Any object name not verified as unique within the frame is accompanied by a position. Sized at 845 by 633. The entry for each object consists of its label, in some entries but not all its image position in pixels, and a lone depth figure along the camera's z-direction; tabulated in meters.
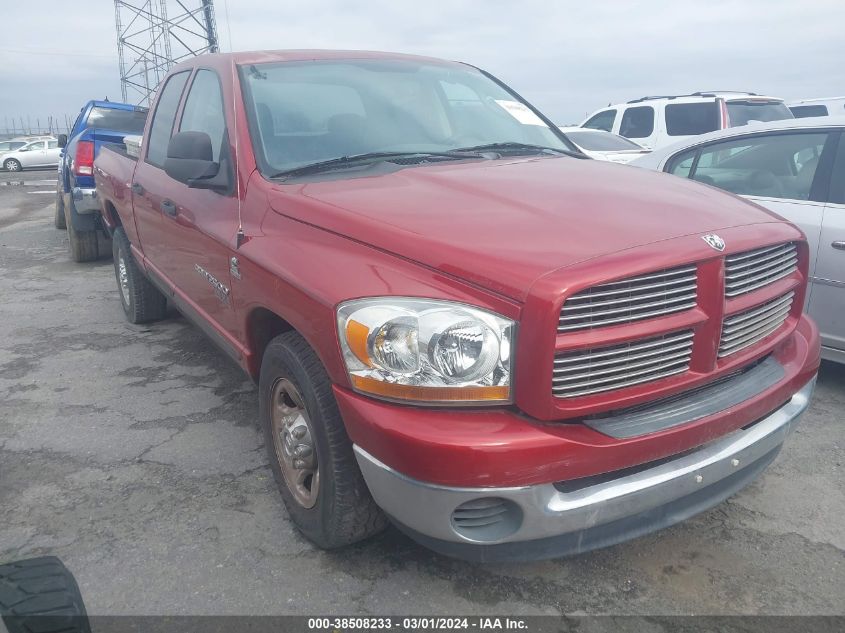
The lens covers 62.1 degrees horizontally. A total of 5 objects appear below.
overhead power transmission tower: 31.34
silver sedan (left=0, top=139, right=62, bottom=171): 30.38
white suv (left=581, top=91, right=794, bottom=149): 10.48
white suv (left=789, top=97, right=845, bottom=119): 12.68
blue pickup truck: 7.48
